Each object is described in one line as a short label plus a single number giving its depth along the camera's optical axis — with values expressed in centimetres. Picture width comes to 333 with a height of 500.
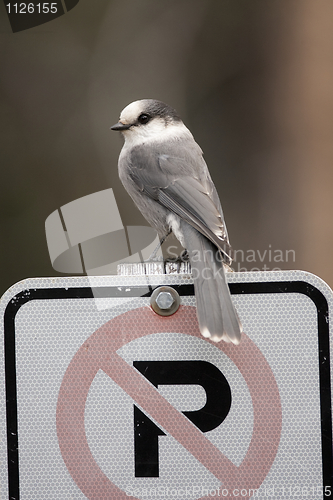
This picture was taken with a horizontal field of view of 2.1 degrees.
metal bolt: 821
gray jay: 822
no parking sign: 820
